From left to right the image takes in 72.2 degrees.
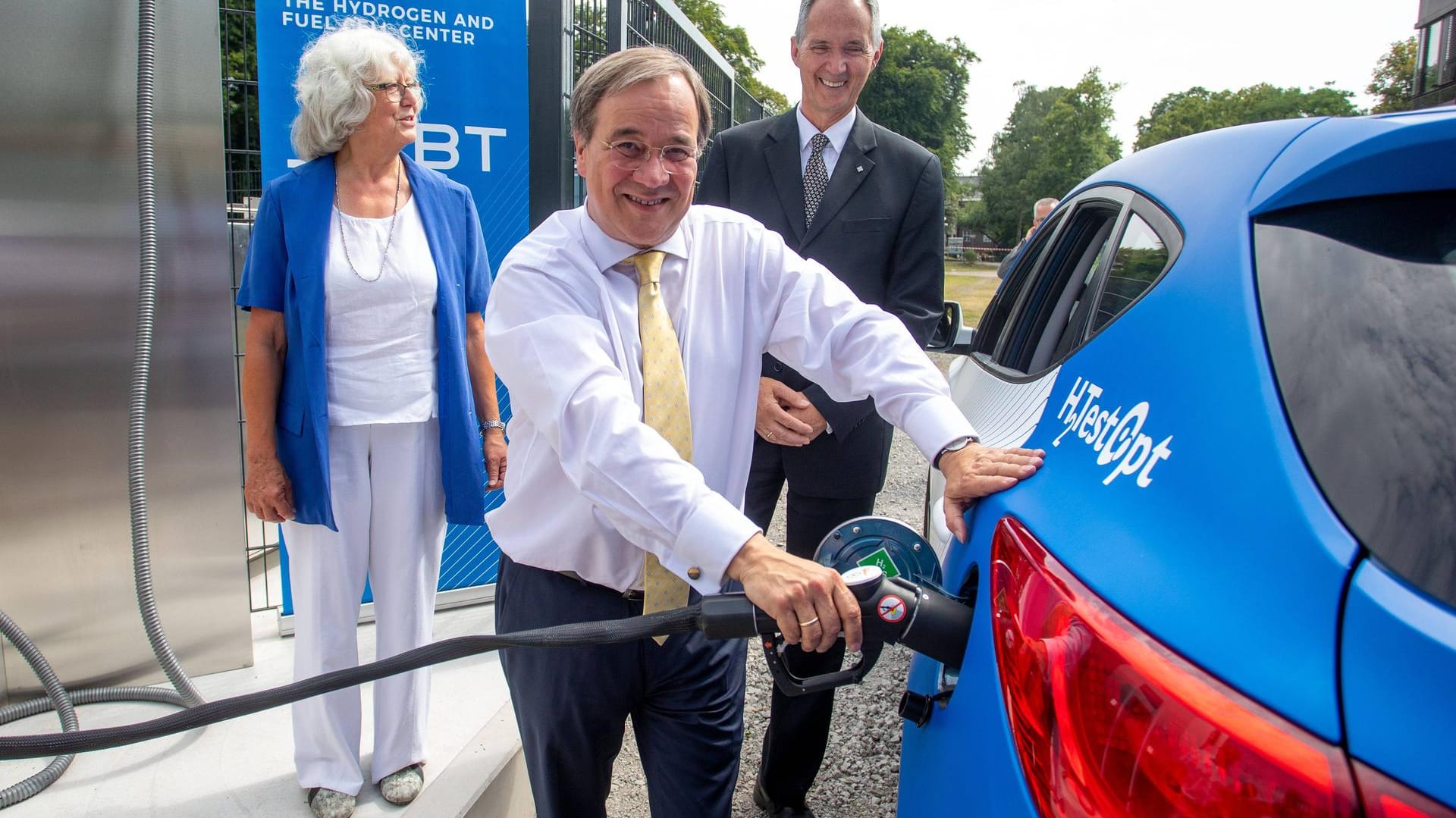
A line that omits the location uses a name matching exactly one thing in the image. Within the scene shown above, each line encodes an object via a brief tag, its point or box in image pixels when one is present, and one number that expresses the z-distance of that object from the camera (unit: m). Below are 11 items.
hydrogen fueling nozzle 1.33
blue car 0.78
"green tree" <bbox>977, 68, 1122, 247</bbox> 65.88
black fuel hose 1.45
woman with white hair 2.66
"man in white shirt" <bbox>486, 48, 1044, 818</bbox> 1.57
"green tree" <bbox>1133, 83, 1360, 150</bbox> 62.62
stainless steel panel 2.98
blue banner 3.47
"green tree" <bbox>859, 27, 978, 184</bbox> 56.00
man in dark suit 2.74
